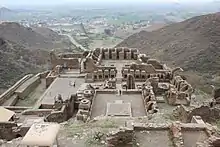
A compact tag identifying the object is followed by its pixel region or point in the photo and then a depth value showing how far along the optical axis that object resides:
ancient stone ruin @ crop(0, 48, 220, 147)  14.36
